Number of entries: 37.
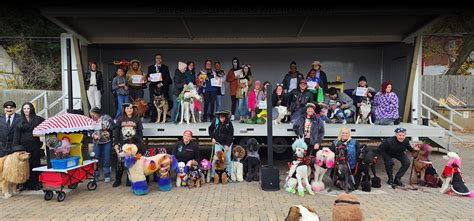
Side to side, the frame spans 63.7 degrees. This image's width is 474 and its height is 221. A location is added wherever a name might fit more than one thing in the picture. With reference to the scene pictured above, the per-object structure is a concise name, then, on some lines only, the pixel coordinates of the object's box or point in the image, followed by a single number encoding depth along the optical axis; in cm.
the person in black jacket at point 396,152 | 750
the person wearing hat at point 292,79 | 1040
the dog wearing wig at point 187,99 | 920
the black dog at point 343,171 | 720
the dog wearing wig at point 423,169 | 753
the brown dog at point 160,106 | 954
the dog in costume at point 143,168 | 680
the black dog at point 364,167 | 721
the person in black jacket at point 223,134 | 789
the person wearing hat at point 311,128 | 767
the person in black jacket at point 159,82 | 1004
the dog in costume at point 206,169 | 774
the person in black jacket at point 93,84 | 981
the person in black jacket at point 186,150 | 772
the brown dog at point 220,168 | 769
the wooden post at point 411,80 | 961
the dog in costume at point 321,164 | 700
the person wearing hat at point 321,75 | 1023
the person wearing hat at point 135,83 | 989
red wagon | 652
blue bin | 659
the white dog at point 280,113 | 920
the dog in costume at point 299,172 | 694
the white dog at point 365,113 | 948
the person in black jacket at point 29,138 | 700
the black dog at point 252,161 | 800
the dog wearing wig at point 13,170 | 666
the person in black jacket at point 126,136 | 752
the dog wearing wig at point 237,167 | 788
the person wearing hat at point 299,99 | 918
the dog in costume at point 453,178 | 687
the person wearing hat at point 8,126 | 705
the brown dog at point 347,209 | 309
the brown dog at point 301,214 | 398
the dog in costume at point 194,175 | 749
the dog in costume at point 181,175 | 752
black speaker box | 718
